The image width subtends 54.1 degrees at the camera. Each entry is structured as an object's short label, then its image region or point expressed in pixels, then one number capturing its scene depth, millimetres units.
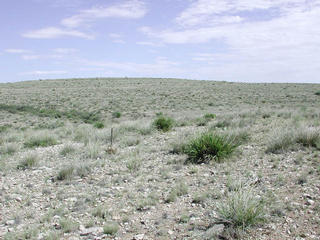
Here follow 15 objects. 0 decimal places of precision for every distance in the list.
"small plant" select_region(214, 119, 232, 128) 12719
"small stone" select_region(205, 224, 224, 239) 4234
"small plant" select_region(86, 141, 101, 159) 9112
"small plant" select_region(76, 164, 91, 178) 7500
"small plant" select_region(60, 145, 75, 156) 9855
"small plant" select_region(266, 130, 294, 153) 8062
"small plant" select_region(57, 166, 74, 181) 7297
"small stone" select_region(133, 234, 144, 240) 4430
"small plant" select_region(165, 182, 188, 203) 5648
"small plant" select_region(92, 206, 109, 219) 5179
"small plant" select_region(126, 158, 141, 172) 7639
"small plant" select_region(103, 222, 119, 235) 4598
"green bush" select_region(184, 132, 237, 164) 7822
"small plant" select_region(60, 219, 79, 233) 4742
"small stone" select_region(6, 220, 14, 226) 5090
